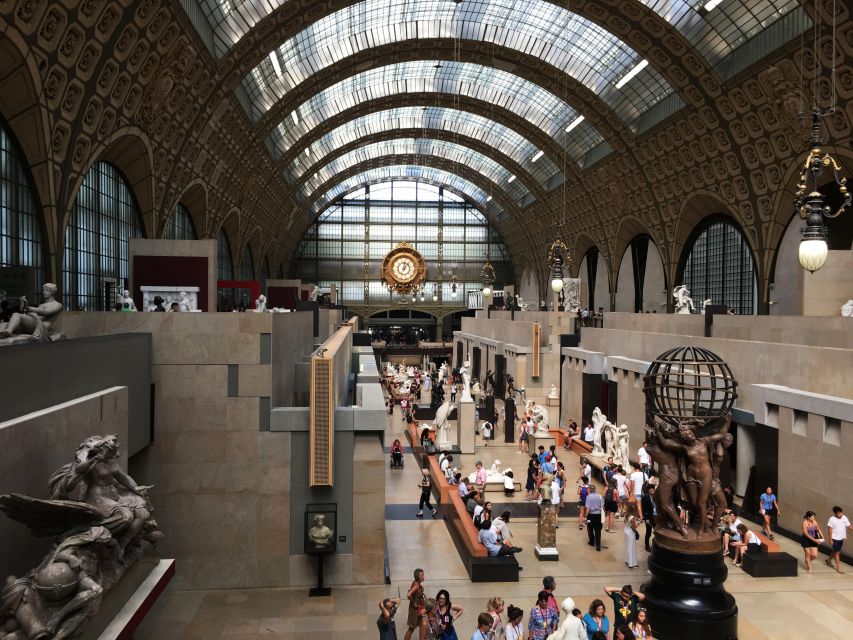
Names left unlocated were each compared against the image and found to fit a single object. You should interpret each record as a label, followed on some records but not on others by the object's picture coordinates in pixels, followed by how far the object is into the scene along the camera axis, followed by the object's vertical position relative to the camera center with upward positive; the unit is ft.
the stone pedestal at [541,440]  75.36 -14.04
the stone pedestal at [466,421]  75.10 -12.02
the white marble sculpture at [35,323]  27.91 -0.81
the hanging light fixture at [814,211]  28.81 +3.96
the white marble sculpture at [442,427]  74.18 -12.50
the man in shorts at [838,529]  38.37 -11.69
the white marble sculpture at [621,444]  60.49 -11.51
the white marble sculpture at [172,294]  58.12 +0.77
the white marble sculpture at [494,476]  59.52 -14.15
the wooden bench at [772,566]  38.55 -13.73
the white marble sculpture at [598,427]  67.36 -11.29
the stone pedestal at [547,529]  42.19 -13.04
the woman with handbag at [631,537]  39.83 -12.81
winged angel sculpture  17.20 -6.54
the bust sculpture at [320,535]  35.68 -11.36
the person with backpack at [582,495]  47.47 -12.36
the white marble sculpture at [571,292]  158.71 +3.20
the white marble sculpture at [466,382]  77.51 -8.88
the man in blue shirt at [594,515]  43.68 -12.60
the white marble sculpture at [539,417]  76.13 -11.73
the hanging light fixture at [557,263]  88.60 +5.34
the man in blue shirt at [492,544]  38.96 -12.85
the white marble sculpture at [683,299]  79.61 +0.90
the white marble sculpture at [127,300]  46.94 +0.20
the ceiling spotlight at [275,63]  107.24 +36.50
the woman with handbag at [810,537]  38.65 -12.27
